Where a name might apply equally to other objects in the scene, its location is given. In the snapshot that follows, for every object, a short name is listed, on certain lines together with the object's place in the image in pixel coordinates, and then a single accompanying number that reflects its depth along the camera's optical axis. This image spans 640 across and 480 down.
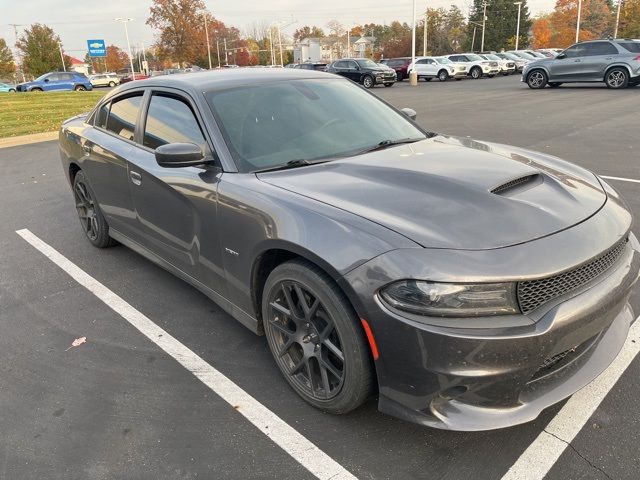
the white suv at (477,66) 35.53
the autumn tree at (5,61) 70.38
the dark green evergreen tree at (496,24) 80.31
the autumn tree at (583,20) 76.38
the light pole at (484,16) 74.16
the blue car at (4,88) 40.42
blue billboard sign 50.47
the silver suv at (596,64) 19.16
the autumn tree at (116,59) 112.62
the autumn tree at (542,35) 85.88
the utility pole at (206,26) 66.88
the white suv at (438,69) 34.94
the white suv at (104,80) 49.35
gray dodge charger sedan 2.05
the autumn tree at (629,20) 65.31
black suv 29.42
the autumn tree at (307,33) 140.35
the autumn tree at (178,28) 64.06
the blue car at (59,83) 34.62
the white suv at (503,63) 36.69
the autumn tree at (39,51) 57.59
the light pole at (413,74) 31.70
